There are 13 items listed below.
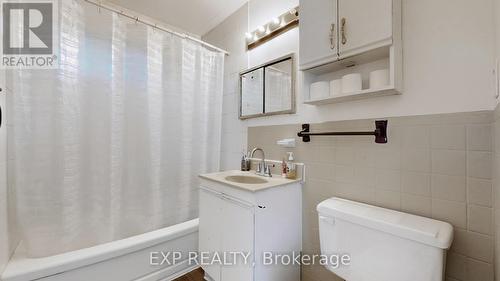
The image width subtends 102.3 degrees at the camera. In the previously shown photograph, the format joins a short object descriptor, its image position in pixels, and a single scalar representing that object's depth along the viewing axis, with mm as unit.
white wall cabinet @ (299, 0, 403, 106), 954
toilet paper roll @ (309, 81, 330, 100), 1223
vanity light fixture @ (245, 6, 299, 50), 1473
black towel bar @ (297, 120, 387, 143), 1021
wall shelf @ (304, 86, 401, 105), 979
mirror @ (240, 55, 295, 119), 1532
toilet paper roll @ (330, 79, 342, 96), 1171
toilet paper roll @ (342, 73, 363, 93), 1088
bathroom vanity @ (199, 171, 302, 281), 1125
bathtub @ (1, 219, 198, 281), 1054
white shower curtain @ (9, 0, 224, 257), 1131
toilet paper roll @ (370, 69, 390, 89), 1003
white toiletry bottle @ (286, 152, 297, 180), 1438
